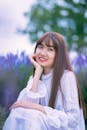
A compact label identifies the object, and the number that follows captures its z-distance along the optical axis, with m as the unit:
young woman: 1.96
